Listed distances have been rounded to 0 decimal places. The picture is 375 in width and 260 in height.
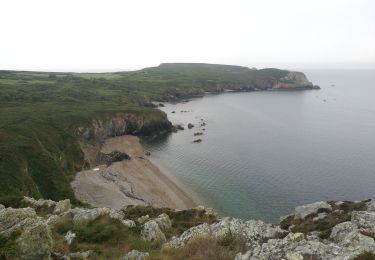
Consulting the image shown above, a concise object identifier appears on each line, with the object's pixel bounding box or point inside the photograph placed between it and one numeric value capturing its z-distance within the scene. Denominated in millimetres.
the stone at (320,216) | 38916
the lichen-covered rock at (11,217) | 24266
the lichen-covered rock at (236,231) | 26453
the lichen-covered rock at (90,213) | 31812
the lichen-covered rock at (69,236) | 26148
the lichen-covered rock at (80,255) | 22188
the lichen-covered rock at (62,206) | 35947
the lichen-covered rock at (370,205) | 39872
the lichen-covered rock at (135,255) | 22391
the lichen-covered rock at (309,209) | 42206
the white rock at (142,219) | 33112
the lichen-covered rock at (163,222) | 32003
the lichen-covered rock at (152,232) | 28406
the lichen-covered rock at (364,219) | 27797
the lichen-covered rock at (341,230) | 26888
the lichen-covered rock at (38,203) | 38350
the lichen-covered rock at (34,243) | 18594
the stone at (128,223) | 30627
